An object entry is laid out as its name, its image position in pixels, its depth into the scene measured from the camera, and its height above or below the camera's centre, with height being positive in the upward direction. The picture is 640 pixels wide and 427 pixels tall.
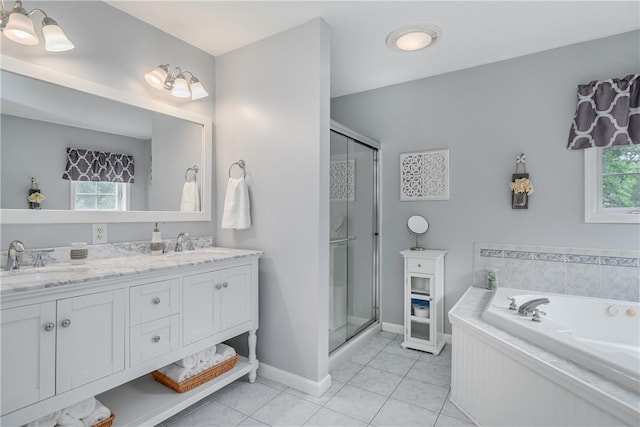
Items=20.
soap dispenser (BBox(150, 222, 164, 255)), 2.17 -0.20
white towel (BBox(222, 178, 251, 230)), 2.39 +0.05
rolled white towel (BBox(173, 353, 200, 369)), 1.92 -0.89
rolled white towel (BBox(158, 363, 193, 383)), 1.88 -0.94
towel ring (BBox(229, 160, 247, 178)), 2.50 +0.38
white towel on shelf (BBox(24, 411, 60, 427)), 1.35 -0.89
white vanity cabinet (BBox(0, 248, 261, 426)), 1.24 -0.55
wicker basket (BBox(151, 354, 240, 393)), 1.88 -1.00
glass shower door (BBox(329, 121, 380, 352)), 2.76 -0.19
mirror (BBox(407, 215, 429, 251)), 3.07 -0.10
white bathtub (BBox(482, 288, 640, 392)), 1.44 -0.63
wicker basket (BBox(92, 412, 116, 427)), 1.49 -0.98
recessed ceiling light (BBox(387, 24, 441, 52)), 2.31 +1.33
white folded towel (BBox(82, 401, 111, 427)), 1.48 -0.95
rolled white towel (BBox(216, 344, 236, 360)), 2.15 -0.93
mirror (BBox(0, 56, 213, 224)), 1.65 +0.39
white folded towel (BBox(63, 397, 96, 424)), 1.46 -0.90
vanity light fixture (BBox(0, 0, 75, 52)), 1.55 +0.92
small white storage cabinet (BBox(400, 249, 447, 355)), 2.81 -0.77
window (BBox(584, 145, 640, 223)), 2.38 +0.25
